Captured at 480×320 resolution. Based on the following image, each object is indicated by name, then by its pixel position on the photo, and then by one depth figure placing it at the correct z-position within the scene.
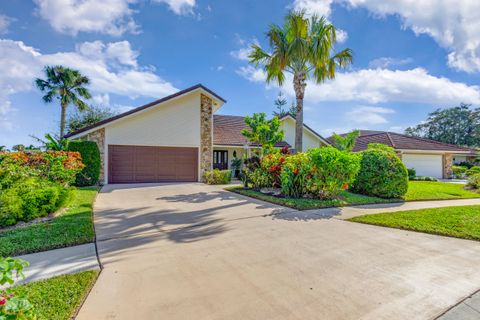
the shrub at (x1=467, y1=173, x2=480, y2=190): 13.86
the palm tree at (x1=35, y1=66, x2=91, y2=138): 20.05
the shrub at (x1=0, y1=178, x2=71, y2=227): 5.58
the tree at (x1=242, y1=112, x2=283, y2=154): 13.45
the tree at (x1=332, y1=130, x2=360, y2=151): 14.20
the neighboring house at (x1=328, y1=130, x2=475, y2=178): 22.34
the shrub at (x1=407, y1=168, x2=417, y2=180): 20.74
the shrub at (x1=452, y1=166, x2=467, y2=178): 23.91
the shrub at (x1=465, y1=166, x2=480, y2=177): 21.71
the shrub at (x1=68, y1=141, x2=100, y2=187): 12.91
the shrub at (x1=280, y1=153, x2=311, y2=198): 9.36
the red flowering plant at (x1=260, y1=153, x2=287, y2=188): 10.66
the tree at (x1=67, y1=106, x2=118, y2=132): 27.82
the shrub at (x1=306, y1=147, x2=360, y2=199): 8.73
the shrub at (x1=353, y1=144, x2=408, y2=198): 9.89
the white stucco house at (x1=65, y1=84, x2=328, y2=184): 14.40
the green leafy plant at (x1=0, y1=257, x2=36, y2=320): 1.55
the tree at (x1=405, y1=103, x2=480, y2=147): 38.59
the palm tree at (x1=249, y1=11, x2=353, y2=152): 12.22
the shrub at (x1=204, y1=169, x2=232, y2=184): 15.05
